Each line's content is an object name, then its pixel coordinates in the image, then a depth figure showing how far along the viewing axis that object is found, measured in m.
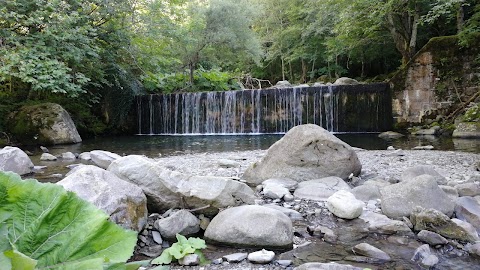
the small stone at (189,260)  3.19
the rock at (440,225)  3.62
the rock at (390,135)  13.87
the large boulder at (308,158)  5.83
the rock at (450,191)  4.76
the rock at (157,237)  3.68
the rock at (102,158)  7.42
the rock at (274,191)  5.02
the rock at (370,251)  3.27
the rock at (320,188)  5.02
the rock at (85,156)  9.15
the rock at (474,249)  3.29
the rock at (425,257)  3.17
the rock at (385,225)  3.84
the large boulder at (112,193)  3.38
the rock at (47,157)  9.09
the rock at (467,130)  12.60
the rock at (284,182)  5.46
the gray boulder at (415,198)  4.20
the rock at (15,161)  6.78
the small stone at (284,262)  3.16
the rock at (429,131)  14.26
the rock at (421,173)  5.55
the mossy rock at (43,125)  12.89
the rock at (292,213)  4.31
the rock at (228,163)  7.54
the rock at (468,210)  3.99
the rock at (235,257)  3.24
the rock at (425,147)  10.25
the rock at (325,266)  2.79
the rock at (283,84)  22.40
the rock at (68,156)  9.28
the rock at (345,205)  4.23
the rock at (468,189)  4.93
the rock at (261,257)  3.20
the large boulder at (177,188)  4.20
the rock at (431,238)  3.54
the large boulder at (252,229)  3.52
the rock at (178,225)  3.77
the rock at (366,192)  4.94
